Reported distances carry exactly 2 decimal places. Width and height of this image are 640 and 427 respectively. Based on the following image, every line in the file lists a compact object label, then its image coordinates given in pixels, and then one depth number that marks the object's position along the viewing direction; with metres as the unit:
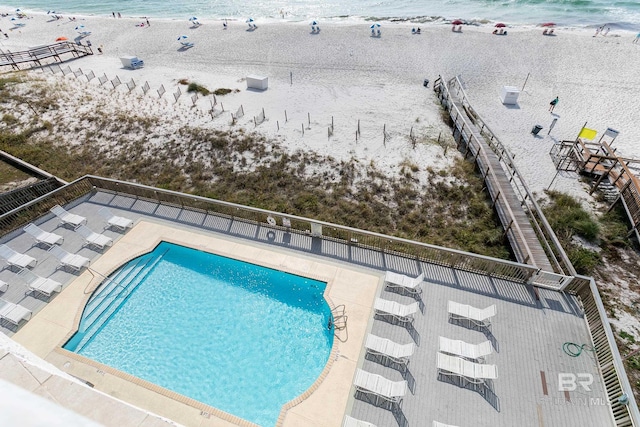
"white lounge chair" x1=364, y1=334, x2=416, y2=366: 10.32
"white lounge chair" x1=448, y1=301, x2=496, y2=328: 11.11
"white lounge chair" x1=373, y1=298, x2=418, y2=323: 11.44
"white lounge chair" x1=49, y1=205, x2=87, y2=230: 15.35
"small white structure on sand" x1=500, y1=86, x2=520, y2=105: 26.84
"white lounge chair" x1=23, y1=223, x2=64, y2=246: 14.40
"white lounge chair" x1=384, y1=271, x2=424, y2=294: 12.20
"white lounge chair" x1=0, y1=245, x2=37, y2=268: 13.37
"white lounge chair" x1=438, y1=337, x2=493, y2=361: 10.25
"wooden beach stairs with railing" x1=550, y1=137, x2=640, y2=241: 15.75
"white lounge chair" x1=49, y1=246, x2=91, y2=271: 13.44
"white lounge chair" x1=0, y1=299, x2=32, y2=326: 11.53
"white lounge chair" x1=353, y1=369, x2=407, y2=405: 9.50
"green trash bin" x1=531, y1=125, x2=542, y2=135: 22.66
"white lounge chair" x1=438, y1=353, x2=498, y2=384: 9.79
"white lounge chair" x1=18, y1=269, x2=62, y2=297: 12.50
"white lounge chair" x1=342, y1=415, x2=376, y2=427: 8.95
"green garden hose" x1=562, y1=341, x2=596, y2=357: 10.56
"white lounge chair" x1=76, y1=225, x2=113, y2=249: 14.39
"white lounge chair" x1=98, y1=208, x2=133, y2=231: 15.30
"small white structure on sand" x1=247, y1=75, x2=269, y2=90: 30.22
